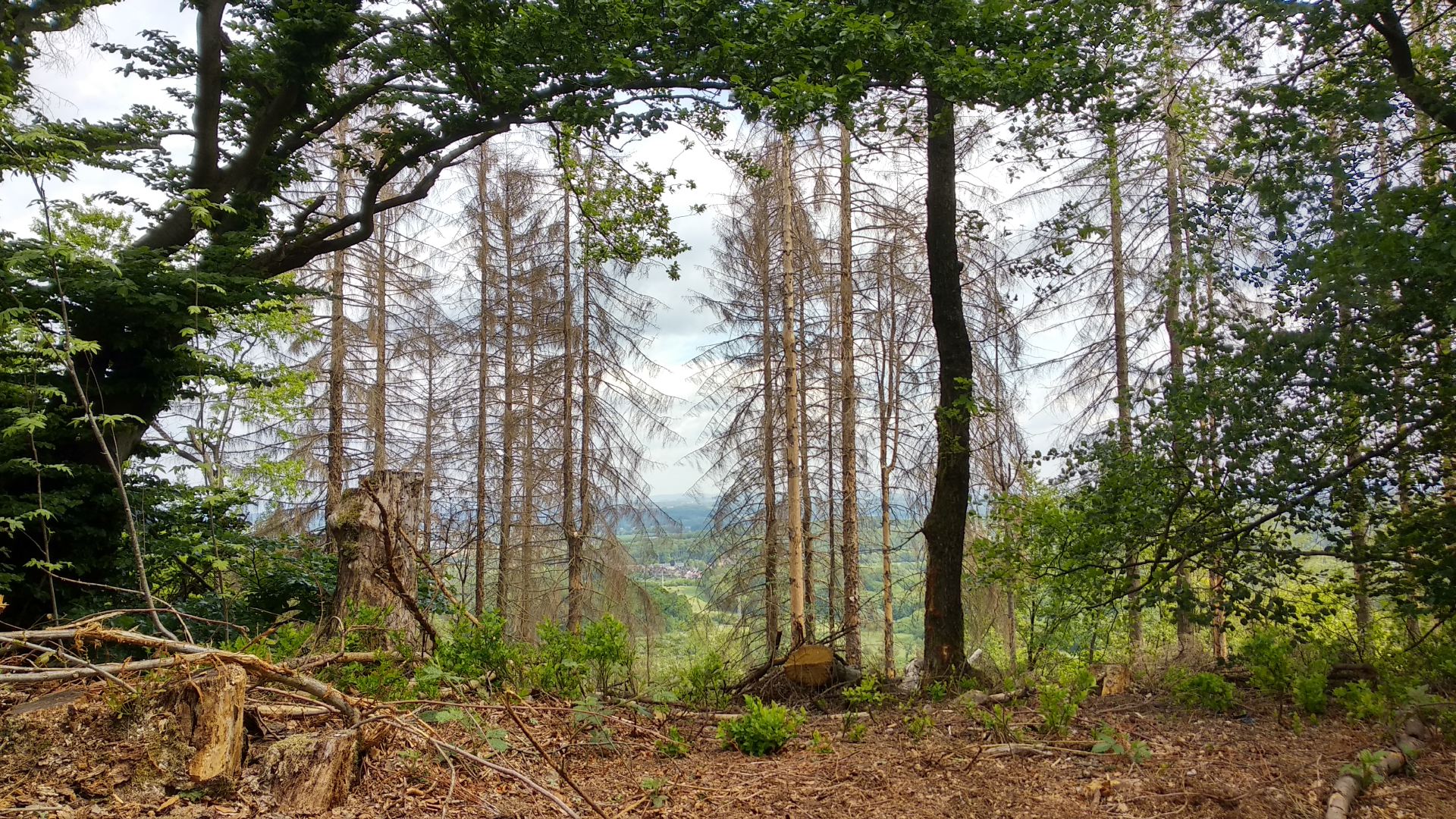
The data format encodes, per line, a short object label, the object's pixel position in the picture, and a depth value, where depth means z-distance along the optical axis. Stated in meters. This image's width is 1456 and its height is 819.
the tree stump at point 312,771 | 2.82
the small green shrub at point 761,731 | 4.04
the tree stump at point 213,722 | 2.75
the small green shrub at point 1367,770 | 3.08
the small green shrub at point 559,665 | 4.54
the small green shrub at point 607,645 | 4.44
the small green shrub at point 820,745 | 4.03
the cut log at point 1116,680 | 6.11
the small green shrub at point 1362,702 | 4.00
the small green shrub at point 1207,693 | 4.82
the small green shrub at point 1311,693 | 4.44
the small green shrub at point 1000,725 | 4.14
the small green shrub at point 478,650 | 4.39
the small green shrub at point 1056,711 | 4.20
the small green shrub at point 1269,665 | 4.69
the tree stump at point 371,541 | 5.34
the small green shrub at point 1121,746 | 3.65
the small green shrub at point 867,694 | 4.93
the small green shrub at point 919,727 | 4.36
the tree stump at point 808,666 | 6.06
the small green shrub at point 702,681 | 5.29
